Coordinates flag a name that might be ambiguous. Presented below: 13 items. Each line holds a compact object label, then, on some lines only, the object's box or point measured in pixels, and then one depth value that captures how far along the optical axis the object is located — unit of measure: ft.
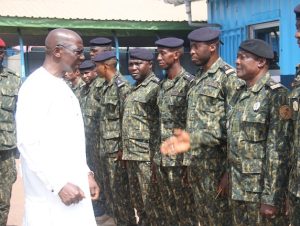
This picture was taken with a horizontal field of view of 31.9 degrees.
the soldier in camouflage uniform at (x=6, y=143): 17.44
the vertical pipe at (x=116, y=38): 38.90
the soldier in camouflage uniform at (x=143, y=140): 16.87
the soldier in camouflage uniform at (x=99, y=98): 21.03
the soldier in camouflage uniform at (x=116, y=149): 18.62
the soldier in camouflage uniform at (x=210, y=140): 13.78
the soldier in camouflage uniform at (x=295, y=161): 10.29
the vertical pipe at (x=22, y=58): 36.81
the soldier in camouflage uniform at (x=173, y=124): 15.56
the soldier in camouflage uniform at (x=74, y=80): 24.45
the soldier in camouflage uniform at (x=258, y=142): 10.94
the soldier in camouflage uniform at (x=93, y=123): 21.12
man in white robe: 9.64
